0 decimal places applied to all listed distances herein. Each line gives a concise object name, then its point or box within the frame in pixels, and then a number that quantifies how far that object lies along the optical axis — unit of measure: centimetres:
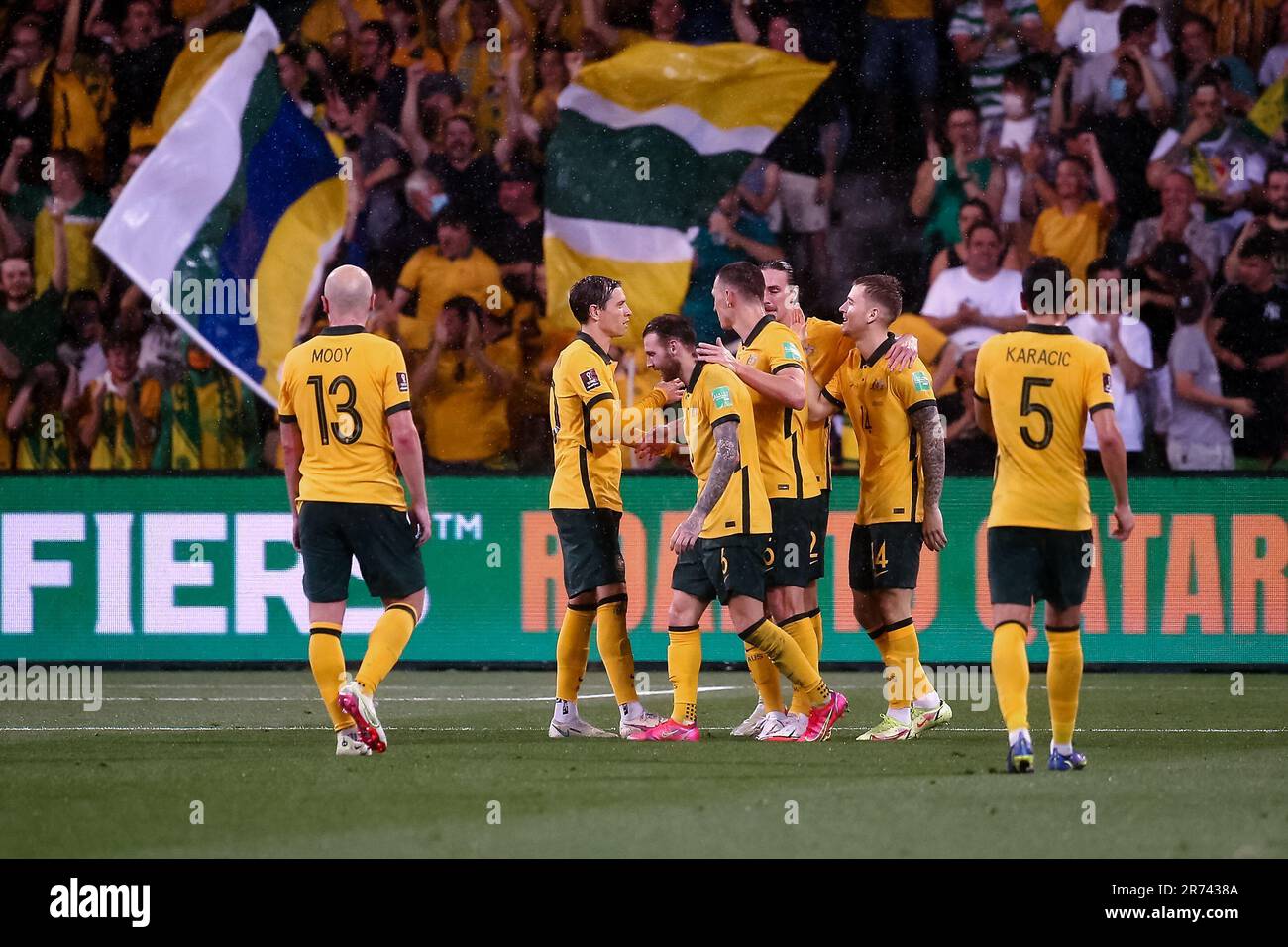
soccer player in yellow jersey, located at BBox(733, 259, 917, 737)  1880
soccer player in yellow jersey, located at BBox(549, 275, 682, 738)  1827
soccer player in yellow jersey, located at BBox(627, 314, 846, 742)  1717
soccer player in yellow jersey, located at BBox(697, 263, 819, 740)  1797
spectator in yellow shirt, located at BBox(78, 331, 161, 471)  2898
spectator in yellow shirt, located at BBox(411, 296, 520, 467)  2862
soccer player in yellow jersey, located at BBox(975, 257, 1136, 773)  1553
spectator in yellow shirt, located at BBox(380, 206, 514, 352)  2902
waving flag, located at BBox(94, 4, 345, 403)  3006
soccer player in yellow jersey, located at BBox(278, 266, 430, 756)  1695
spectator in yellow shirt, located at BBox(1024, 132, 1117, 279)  2831
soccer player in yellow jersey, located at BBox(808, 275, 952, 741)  1836
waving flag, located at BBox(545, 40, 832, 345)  3020
